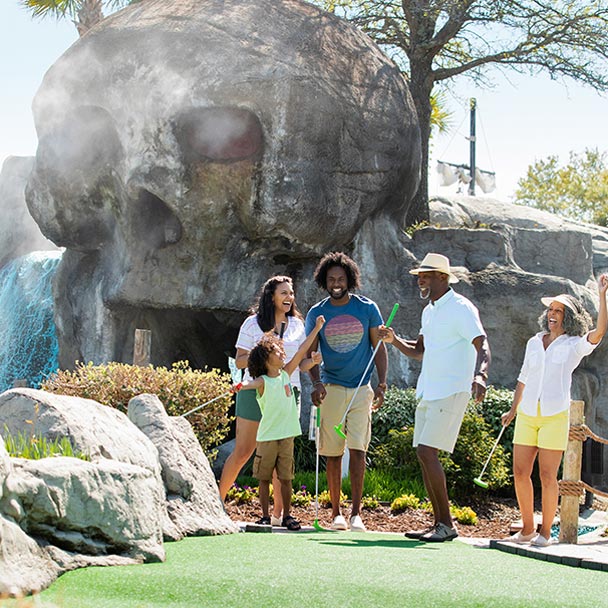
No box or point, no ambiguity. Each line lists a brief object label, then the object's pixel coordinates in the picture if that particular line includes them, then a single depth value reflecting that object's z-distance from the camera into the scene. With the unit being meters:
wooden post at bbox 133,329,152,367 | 12.29
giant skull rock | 14.24
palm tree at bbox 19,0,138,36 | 23.41
